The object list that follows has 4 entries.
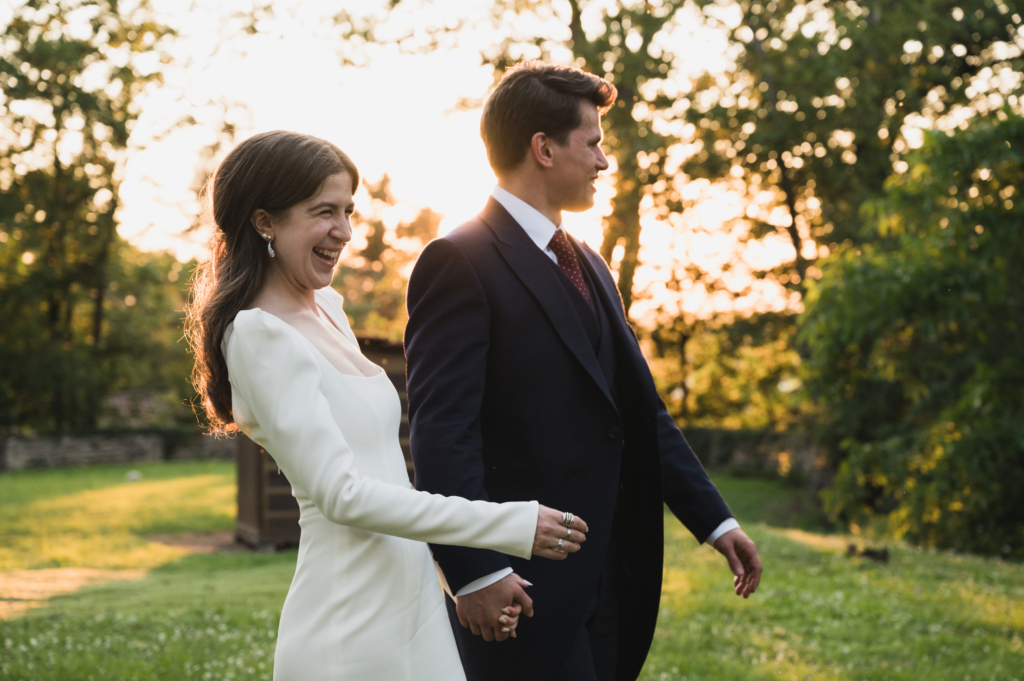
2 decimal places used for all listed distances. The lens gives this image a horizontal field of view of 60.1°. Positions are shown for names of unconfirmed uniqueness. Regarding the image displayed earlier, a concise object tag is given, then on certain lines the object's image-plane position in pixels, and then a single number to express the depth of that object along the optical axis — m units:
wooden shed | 13.23
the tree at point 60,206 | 28.02
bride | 1.79
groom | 2.23
